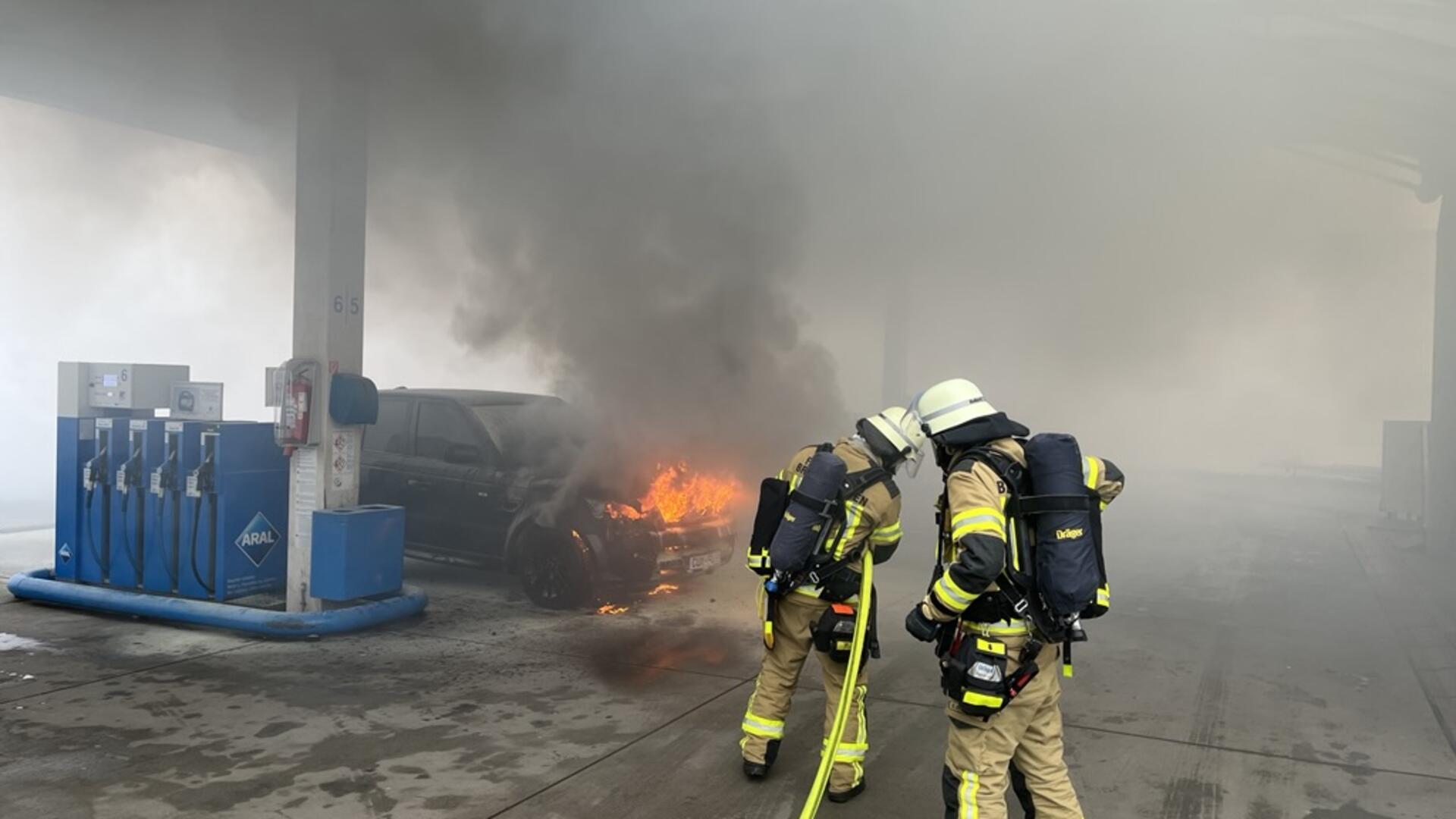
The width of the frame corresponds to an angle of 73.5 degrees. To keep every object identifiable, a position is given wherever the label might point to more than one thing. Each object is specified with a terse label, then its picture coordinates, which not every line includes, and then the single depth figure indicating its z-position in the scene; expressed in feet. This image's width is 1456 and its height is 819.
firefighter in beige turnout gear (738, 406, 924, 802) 12.94
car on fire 24.62
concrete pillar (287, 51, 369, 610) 22.40
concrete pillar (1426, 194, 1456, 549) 40.19
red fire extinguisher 22.17
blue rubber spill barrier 20.89
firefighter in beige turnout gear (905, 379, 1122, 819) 9.81
